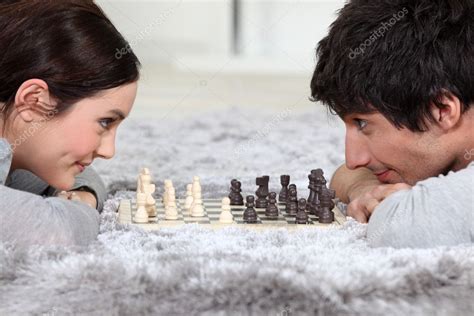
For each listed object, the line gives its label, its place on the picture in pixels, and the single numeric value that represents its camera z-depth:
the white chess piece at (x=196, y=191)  1.67
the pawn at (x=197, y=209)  1.65
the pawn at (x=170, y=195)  1.67
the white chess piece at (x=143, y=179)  1.74
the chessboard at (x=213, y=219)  1.60
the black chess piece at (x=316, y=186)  1.66
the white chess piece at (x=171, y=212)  1.63
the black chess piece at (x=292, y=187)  1.70
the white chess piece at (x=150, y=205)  1.64
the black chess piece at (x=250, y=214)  1.62
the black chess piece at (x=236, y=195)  1.74
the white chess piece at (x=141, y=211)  1.61
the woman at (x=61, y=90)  1.53
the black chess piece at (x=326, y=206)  1.62
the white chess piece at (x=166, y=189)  1.71
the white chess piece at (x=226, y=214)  1.61
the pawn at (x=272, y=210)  1.64
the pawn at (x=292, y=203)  1.67
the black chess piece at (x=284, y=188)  1.74
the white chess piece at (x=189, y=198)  1.69
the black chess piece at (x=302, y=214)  1.61
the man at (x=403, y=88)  1.57
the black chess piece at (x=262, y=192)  1.70
